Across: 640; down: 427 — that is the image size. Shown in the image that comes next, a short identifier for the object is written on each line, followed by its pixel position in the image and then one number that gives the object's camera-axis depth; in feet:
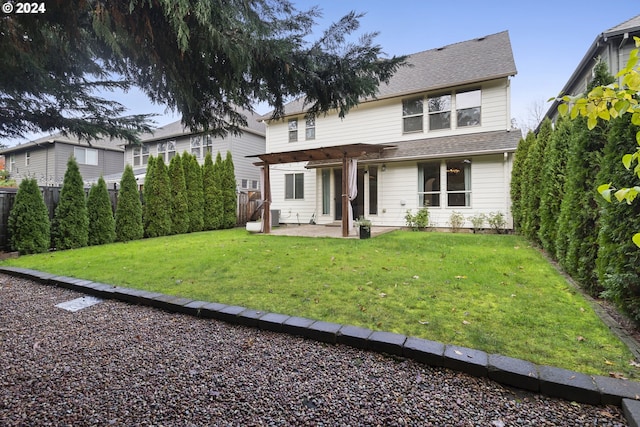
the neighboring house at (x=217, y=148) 60.13
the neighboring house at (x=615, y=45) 27.61
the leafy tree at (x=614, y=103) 4.63
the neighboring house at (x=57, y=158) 69.41
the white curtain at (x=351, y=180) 30.66
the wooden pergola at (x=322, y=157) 29.76
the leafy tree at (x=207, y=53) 7.17
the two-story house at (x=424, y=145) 33.24
